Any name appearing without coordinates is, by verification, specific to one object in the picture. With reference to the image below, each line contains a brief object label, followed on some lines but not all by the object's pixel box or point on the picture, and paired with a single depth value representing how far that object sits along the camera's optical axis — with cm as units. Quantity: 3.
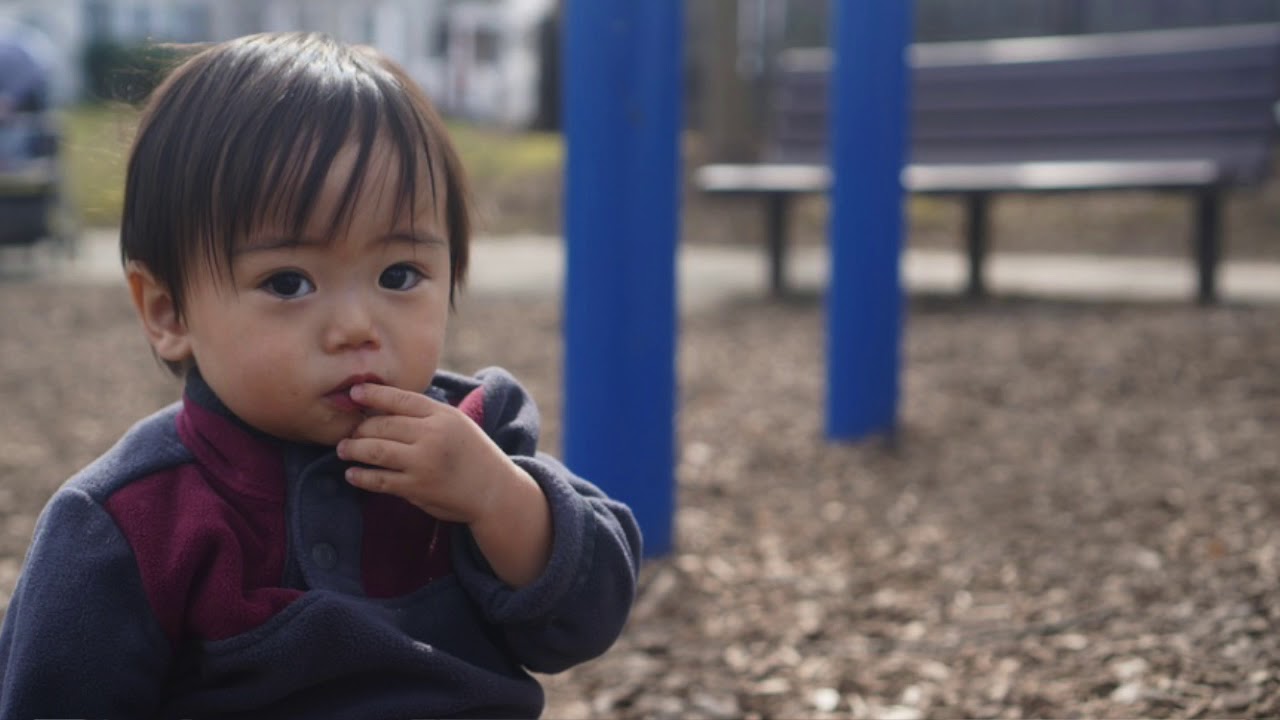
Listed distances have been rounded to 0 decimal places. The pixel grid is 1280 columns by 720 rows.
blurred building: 2753
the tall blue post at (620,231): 307
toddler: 155
